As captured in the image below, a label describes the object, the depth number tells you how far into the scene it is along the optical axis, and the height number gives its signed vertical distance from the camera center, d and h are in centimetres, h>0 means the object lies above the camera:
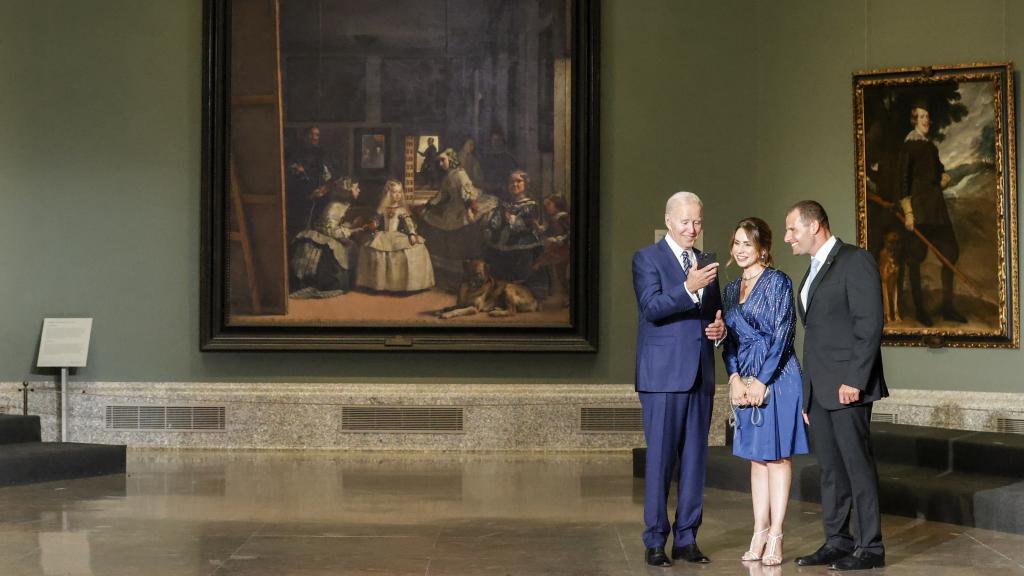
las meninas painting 1145 +112
